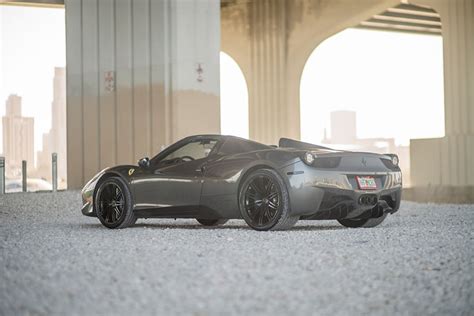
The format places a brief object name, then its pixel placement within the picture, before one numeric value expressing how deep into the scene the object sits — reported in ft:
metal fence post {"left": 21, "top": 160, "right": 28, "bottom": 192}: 70.23
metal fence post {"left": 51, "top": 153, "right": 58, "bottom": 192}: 66.72
